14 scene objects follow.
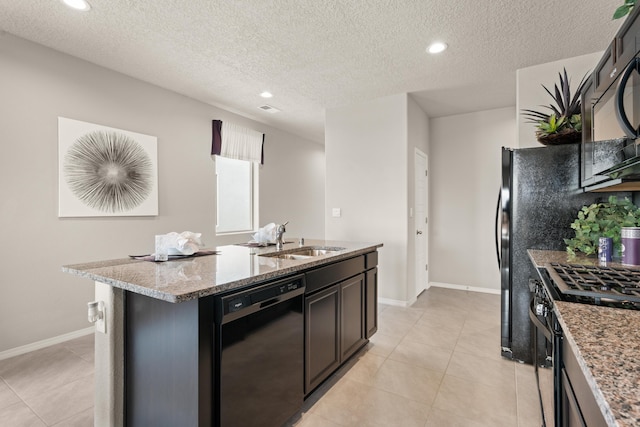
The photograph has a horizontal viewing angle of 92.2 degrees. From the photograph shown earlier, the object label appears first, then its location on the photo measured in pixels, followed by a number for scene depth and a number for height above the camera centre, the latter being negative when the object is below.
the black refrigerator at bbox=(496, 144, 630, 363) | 2.28 +0.00
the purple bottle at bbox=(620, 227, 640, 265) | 1.66 -0.17
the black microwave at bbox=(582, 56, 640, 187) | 1.06 +0.36
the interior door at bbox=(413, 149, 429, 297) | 4.41 -0.11
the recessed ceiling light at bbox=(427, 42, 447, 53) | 2.79 +1.54
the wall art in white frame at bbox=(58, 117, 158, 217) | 2.96 +0.44
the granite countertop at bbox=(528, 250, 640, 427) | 0.50 -0.31
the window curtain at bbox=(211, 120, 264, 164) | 4.45 +1.11
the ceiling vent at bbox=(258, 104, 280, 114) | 4.54 +1.58
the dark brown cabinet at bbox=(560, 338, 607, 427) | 0.68 -0.49
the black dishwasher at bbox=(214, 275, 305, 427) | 1.35 -0.71
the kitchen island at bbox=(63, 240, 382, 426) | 1.28 -0.57
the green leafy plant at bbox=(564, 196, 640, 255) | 1.88 -0.05
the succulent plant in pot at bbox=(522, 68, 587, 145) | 2.28 +0.68
